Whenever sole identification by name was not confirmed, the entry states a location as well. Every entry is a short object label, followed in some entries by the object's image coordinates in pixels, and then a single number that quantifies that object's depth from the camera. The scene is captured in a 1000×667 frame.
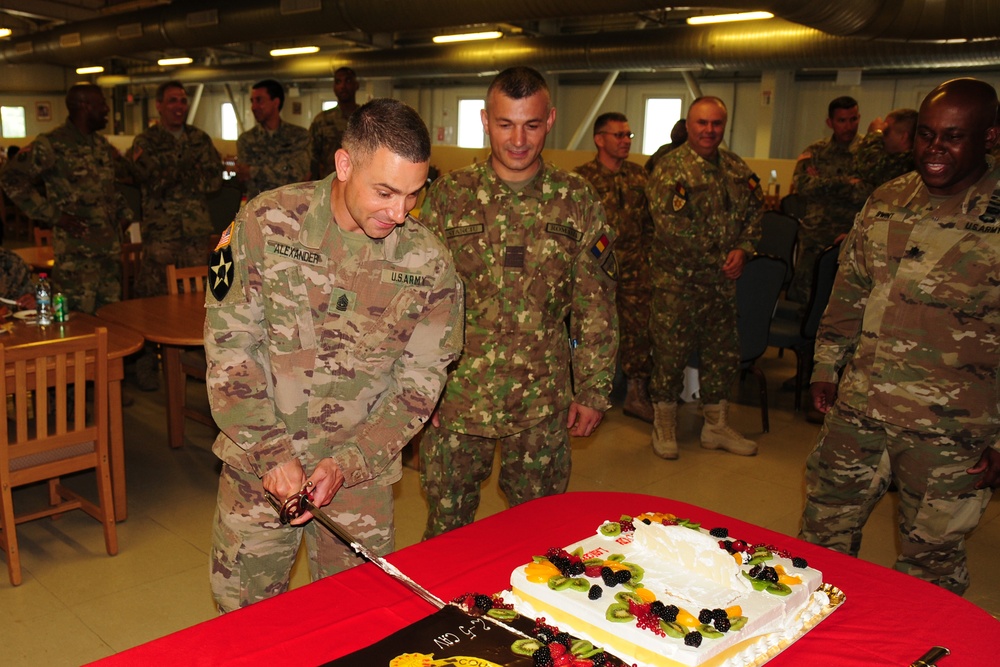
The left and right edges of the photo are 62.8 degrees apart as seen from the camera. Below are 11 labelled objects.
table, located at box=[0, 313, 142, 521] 3.44
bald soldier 2.22
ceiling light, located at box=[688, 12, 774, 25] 7.86
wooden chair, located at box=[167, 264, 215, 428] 4.43
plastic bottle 3.67
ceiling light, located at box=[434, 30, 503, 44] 9.69
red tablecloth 1.34
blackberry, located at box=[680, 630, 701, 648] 1.29
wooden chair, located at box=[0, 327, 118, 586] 3.03
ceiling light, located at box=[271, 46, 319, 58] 11.72
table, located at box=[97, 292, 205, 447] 3.75
